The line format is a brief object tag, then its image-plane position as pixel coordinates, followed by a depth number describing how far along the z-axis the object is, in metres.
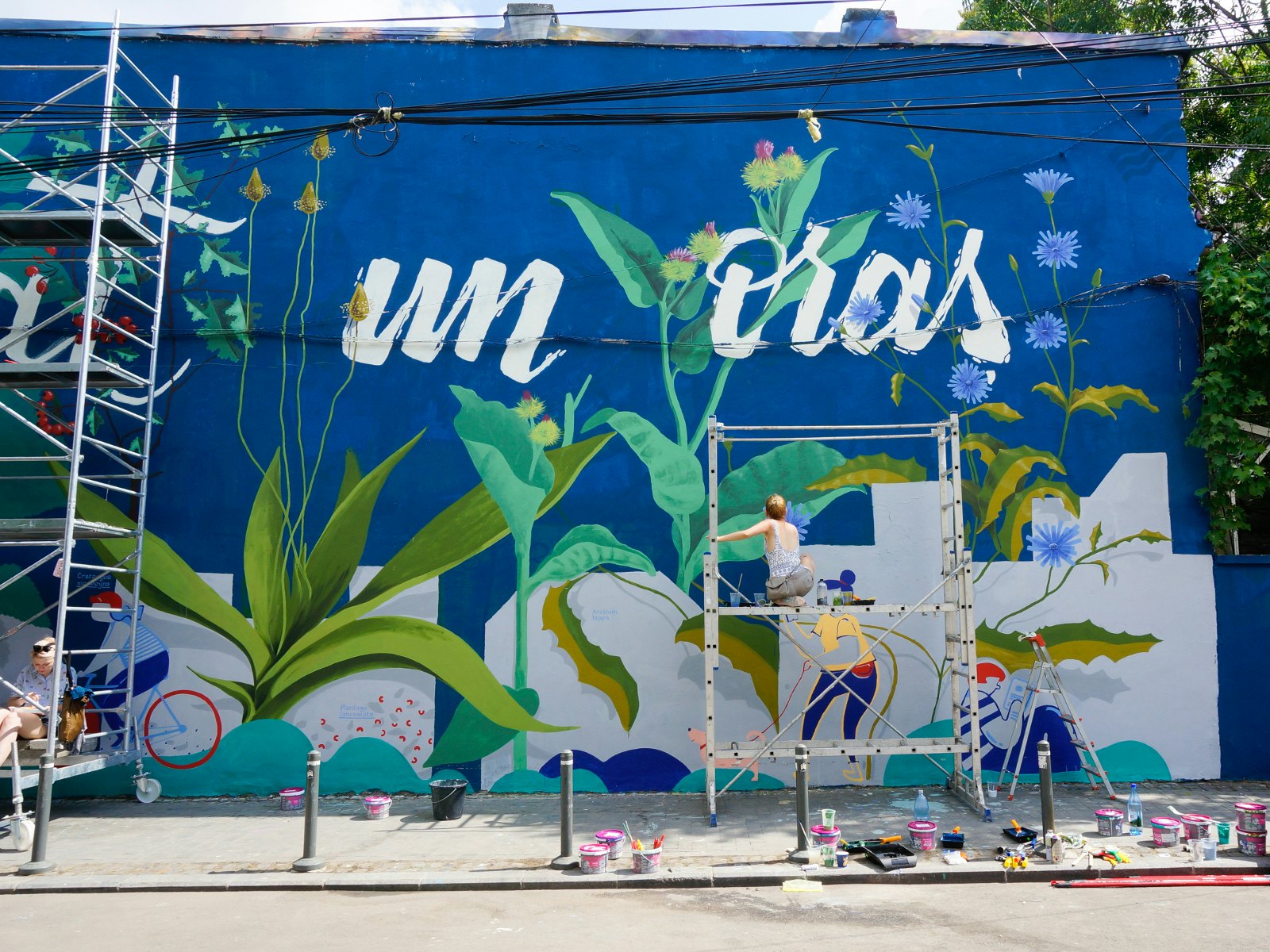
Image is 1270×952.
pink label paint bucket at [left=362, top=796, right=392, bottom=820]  8.69
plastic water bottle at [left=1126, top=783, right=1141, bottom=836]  7.71
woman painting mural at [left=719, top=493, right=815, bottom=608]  8.60
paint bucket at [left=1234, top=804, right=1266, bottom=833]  6.98
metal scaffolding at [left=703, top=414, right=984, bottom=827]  8.50
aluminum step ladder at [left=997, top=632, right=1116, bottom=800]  9.14
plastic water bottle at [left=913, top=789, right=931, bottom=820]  7.70
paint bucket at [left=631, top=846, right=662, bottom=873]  6.88
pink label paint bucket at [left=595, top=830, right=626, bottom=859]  7.09
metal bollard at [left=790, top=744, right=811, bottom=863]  7.15
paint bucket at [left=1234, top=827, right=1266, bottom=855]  6.98
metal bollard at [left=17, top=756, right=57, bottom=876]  7.20
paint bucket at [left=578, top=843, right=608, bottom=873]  6.87
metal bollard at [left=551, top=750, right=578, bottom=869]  7.15
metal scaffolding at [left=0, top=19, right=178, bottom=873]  9.09
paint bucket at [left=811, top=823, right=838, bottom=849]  7.11
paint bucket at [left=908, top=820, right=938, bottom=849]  7.22
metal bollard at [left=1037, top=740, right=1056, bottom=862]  7.02
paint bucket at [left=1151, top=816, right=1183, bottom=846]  7.28
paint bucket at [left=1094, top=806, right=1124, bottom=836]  7.56
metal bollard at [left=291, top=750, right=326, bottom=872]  7.16
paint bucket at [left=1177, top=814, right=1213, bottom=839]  7.16
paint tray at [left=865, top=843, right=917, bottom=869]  6.82
